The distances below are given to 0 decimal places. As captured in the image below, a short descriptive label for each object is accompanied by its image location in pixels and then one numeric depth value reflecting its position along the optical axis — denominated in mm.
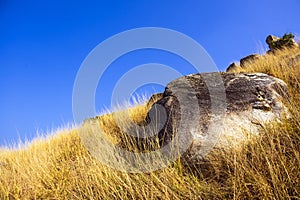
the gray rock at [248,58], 11139
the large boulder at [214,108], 3010
